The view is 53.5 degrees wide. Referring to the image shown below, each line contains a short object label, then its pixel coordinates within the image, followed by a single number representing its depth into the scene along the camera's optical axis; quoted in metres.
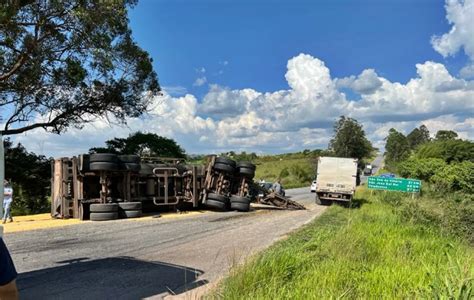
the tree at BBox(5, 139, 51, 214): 22.59
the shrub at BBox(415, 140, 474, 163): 55.77
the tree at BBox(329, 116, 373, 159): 81.06
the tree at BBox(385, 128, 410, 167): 112.73
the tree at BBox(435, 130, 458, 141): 113.25
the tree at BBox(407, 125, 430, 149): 126.61
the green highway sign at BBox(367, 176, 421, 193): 25.45
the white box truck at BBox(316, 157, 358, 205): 26.97
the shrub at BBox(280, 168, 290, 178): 67.66
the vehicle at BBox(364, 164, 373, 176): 109.96
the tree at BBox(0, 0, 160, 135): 20.08
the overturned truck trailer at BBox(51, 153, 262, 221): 16.83
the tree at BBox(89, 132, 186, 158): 27.31
